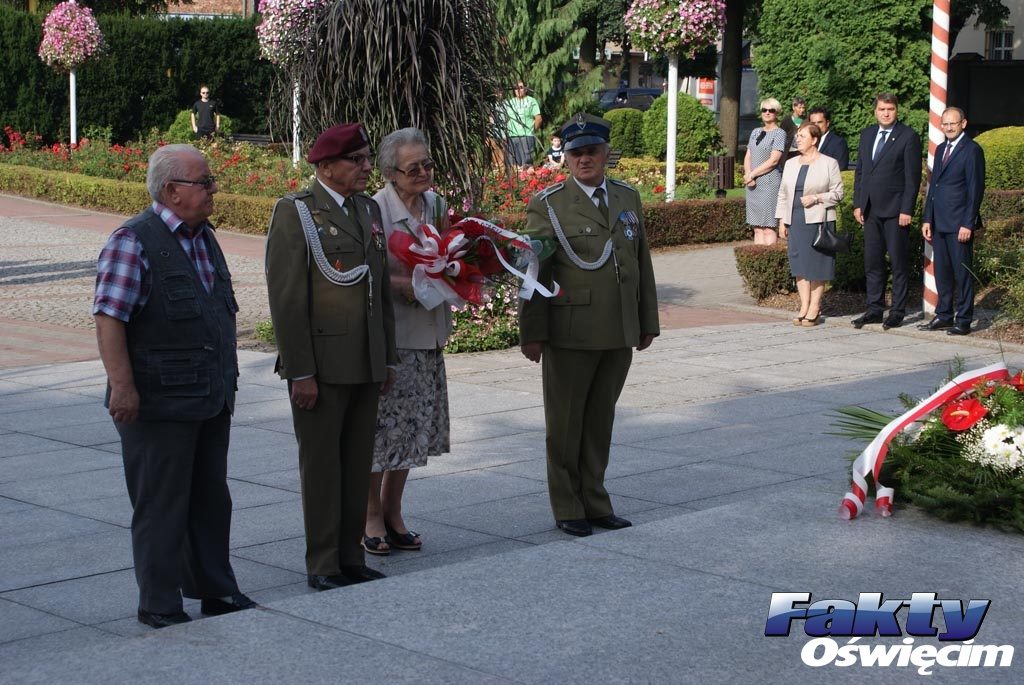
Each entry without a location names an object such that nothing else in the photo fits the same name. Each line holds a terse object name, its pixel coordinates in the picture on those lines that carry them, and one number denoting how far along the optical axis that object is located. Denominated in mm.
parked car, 48125
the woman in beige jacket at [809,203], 11992
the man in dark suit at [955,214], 11672
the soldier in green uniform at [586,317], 5996
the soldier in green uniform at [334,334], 5137
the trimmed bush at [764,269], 13570
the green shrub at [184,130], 29453
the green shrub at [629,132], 36062
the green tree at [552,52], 32188
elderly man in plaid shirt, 4629
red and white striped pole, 12891
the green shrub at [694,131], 28781
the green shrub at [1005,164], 18406
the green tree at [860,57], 25969
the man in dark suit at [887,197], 11930
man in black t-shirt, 27312
